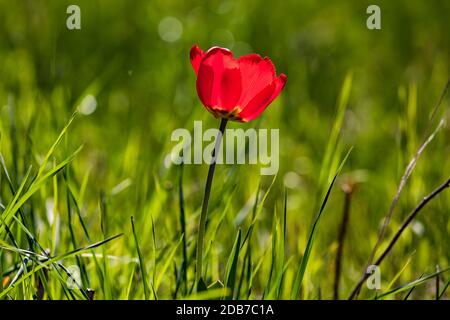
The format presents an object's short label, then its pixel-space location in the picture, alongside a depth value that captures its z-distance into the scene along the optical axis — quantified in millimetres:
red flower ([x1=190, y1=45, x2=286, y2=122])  1375
